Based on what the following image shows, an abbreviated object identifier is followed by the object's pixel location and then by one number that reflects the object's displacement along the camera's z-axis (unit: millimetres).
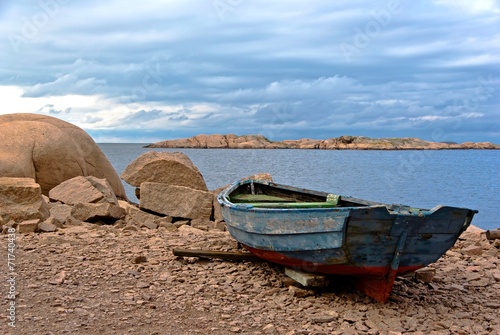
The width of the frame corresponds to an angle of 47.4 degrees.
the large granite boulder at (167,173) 14156
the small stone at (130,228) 11156
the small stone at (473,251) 10750
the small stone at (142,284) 7867
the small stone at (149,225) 11602
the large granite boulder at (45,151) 13594
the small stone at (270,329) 6617
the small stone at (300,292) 7602
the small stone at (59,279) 7772
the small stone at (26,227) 10305
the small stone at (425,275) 8539
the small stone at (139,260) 8828
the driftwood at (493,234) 12139
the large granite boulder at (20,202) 10883
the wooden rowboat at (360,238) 6797
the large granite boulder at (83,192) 12625
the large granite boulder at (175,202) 12465
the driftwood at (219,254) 9000
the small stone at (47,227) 10547
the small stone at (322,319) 6887
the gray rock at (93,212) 11648
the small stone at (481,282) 8669
